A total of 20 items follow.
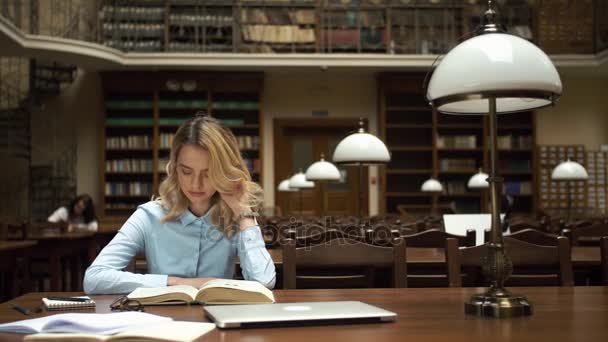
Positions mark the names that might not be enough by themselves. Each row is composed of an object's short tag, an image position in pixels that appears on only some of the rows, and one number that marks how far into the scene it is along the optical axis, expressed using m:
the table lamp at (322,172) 7.02
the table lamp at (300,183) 9.06
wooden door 12.28
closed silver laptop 1.37
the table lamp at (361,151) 4.78
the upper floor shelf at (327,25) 11.29
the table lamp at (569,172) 8.00
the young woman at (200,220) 2.15
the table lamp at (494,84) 1.50
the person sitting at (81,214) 8.57
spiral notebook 1.68
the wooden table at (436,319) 1.28
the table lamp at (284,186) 10.30
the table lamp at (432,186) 9.96
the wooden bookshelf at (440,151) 11.79
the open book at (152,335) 1.20
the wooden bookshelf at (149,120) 11.40
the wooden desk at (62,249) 6.34
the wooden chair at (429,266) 3.13
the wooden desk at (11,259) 4.97
